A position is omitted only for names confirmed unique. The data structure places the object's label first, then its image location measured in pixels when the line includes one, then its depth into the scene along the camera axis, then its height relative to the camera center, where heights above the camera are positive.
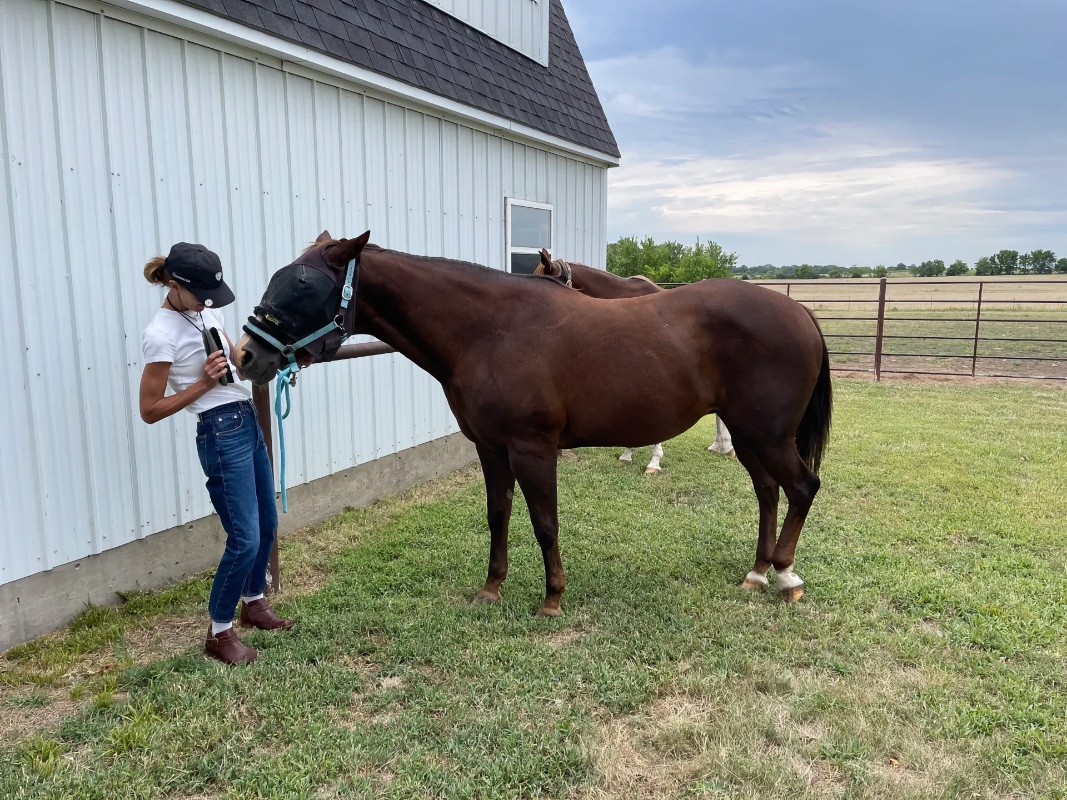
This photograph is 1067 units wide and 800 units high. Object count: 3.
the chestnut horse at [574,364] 3.26 -0.37
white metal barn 3.12 +0.51
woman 2.61 -0.46
